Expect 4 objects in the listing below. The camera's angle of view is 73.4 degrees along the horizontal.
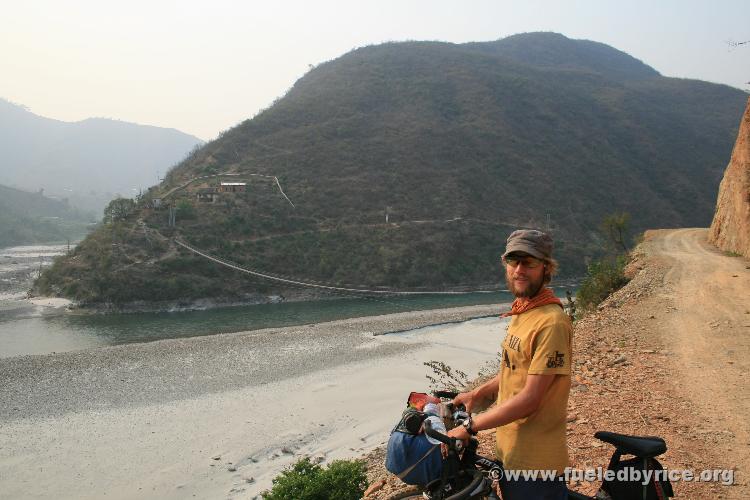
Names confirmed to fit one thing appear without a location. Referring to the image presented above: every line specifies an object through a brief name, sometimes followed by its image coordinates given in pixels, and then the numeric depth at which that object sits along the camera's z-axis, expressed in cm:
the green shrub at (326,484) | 637
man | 237
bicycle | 242
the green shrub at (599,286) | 1621
